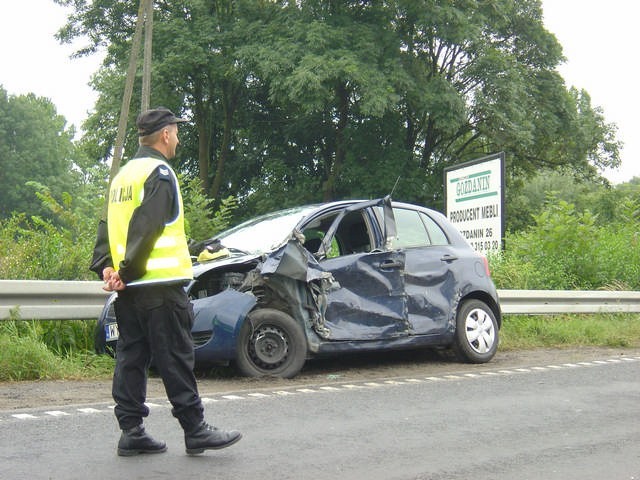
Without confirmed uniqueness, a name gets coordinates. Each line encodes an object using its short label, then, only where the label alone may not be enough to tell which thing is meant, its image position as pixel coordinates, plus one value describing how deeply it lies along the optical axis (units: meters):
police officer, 4.65
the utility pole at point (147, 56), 20.23
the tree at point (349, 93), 29.27
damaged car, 7.70
